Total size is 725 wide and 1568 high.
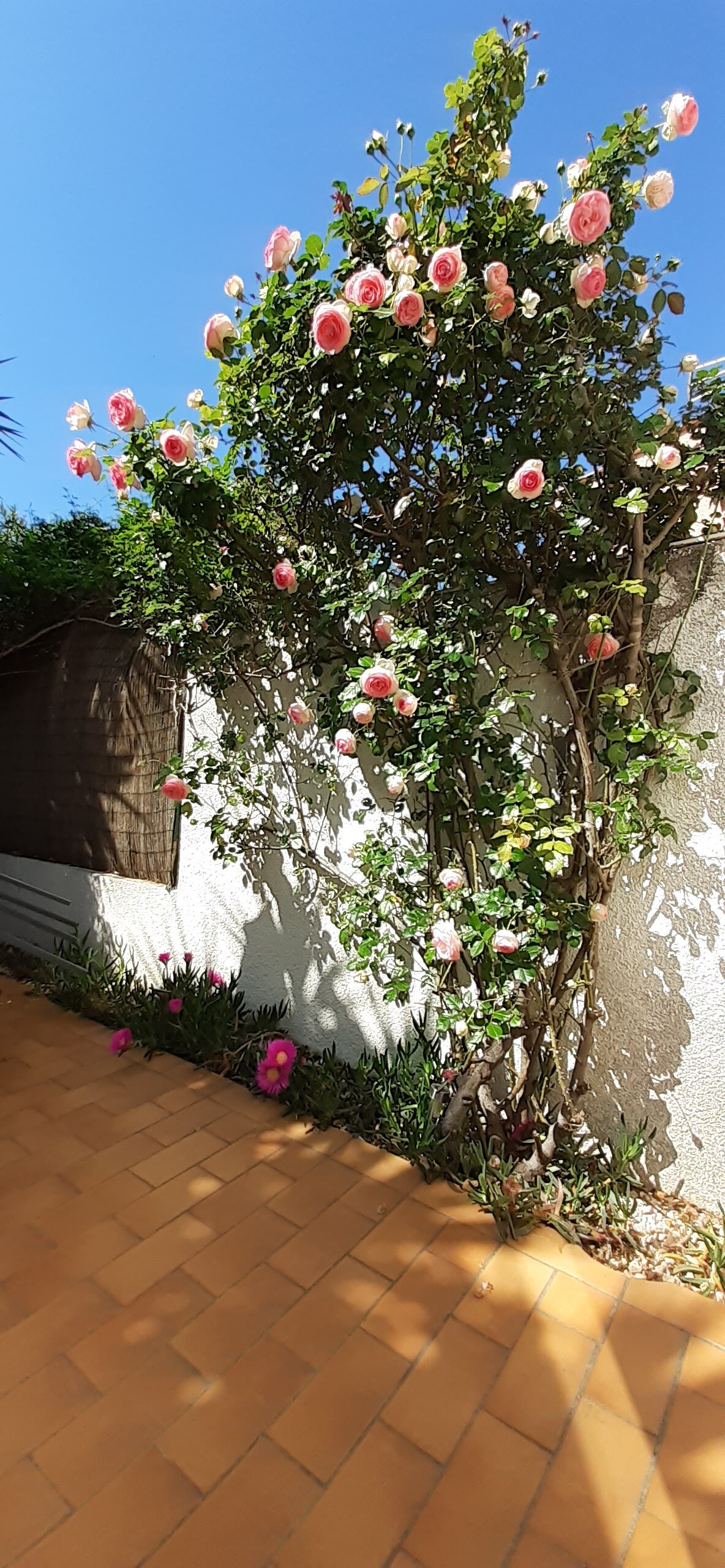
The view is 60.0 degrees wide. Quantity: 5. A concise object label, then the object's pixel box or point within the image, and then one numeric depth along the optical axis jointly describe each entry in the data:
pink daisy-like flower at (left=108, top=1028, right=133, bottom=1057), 3.34
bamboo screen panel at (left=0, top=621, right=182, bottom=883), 4.01
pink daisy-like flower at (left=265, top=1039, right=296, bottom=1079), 2.89
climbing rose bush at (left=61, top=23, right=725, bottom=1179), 1.90
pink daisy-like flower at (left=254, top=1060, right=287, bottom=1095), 2.86
